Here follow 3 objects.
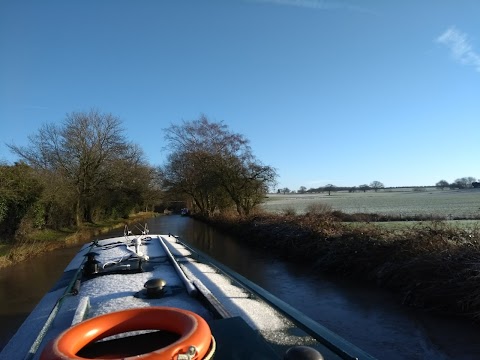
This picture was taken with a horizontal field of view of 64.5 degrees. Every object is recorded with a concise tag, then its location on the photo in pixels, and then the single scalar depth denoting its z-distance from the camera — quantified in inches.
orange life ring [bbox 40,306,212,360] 73.3
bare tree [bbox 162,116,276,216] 1050.7
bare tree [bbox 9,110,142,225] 1073.5
